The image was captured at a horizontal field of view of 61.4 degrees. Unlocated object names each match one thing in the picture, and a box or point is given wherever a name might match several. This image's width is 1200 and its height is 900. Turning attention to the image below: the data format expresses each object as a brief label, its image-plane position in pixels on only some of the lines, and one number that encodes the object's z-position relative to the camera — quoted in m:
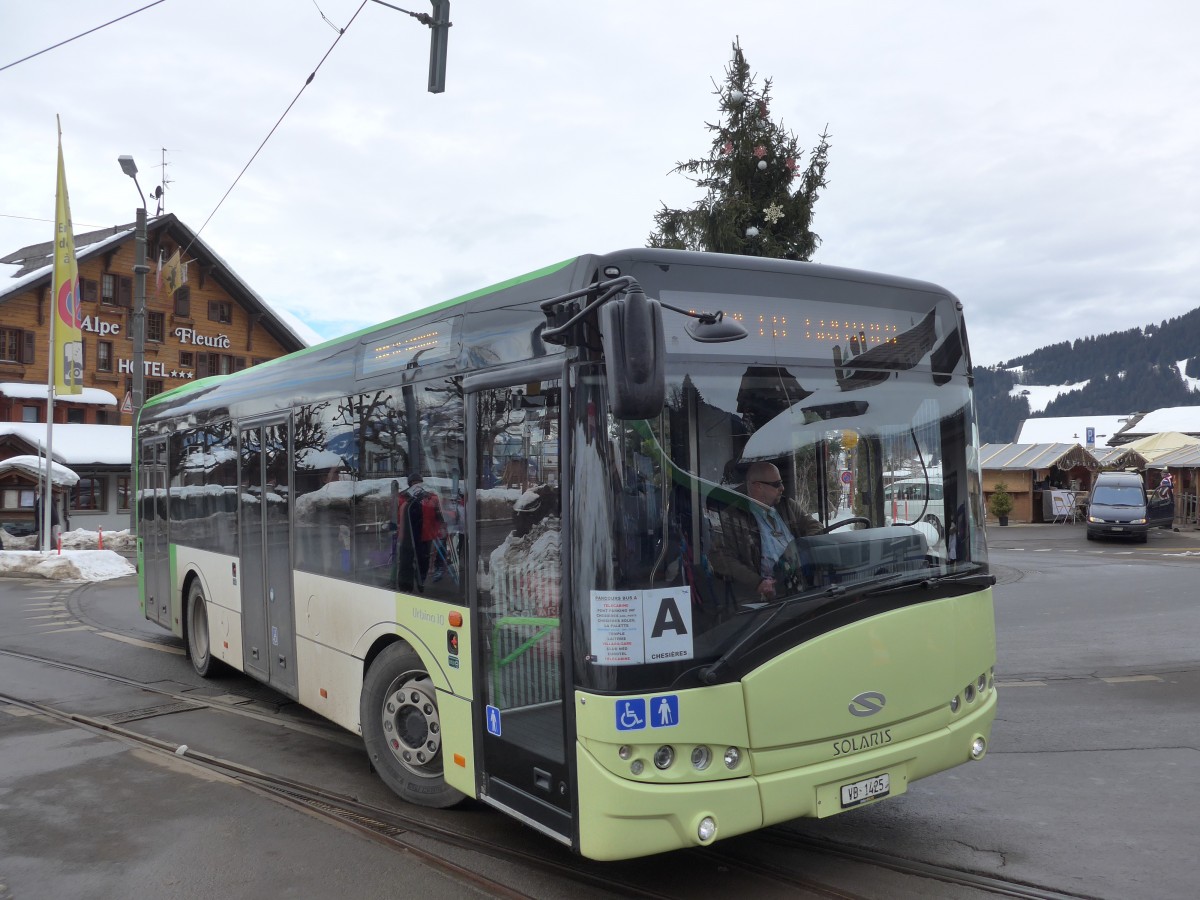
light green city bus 4.18
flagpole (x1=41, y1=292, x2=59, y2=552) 23.94
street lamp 23.76
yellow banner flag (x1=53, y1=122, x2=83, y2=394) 23.16
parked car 30.11
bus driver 4.34
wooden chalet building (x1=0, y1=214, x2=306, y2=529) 38.31
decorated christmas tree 14.76
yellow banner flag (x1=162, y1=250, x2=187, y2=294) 29.20
